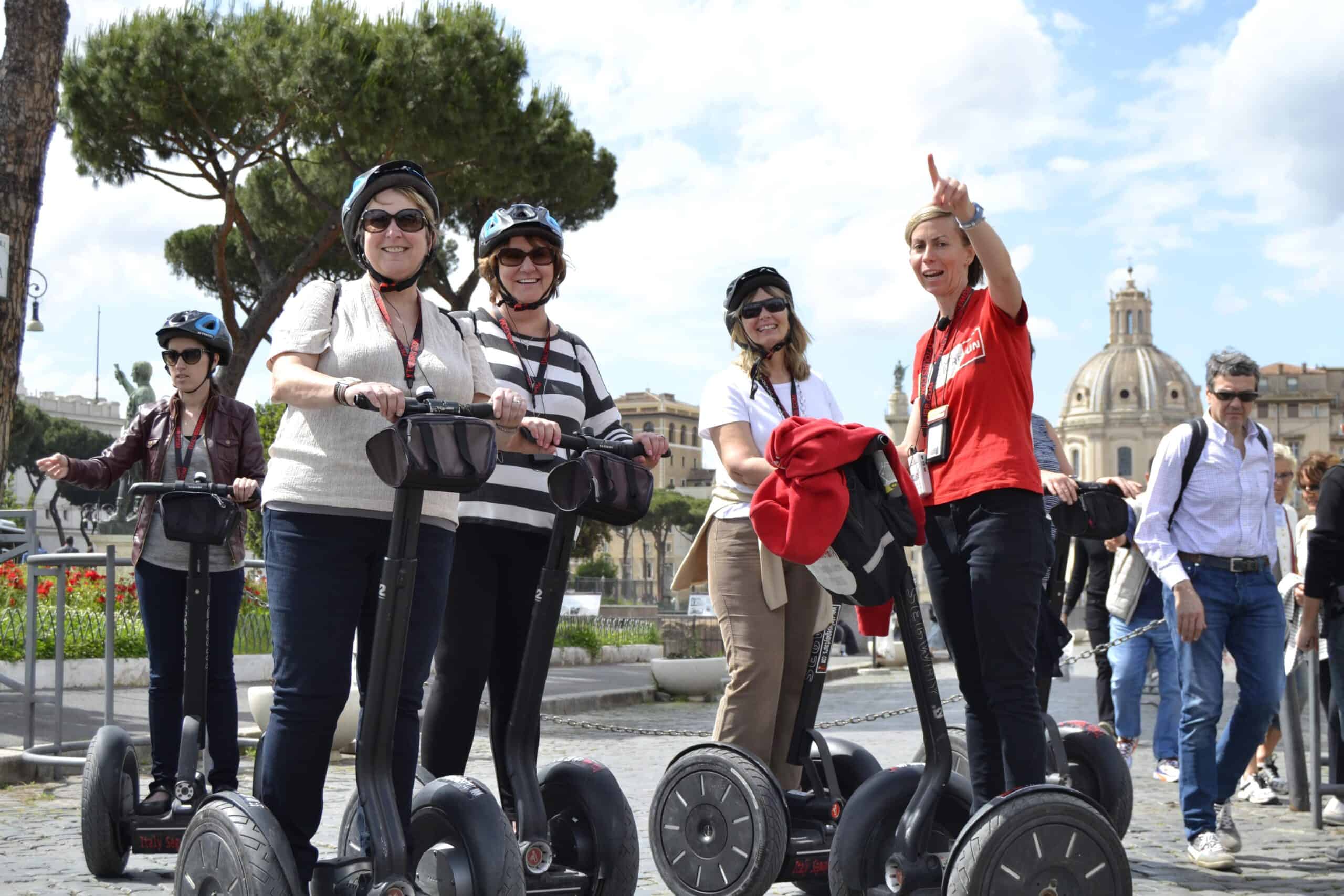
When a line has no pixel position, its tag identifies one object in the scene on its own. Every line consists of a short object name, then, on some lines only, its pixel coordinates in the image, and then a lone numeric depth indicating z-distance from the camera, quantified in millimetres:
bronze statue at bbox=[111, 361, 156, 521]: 20578
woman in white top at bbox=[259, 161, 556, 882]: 3002
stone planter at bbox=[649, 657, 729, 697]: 13844
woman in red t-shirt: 3396
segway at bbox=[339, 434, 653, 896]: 3311
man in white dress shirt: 5047
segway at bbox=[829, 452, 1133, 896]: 3045
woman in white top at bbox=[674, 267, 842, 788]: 4258
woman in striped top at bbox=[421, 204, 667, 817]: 3719
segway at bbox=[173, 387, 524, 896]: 2799
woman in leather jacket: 4797
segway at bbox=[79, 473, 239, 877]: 4527
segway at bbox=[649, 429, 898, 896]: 3887
